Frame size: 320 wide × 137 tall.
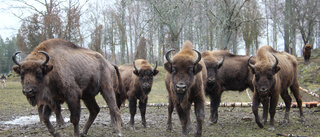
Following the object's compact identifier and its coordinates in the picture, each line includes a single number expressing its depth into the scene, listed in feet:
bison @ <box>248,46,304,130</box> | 21.04
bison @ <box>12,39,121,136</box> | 15.49
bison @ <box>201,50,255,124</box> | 24.99
